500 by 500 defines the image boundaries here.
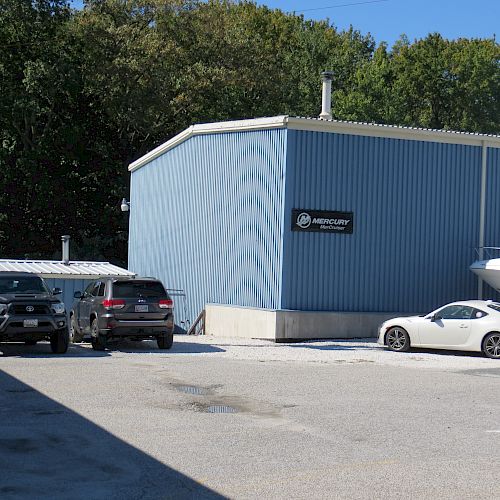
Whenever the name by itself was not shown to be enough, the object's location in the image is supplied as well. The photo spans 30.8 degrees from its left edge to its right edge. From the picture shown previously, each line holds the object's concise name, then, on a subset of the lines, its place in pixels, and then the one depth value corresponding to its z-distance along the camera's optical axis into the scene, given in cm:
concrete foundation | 2466
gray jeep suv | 2058
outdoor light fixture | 3666
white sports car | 2050
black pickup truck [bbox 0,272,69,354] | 1919
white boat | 2550
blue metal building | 2512
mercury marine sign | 2503
